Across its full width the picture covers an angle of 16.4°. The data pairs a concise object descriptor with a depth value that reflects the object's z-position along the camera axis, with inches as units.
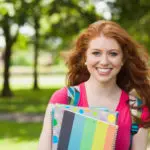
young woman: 100.3
